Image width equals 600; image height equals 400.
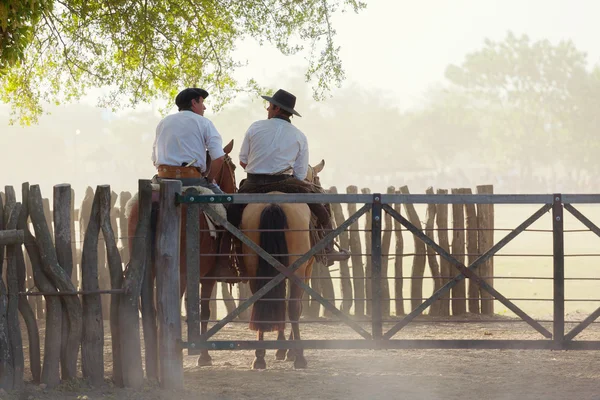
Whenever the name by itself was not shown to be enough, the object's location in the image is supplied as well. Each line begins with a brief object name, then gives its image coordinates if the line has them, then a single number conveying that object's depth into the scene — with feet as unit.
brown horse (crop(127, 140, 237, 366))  46.21
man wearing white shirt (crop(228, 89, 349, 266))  49.37
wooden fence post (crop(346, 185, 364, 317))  70.44
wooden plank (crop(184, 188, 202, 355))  41.11
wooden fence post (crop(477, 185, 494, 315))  69.87
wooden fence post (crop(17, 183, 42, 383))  40.81
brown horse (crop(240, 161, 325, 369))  46.01
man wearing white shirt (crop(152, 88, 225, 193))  49.01
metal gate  40.37
